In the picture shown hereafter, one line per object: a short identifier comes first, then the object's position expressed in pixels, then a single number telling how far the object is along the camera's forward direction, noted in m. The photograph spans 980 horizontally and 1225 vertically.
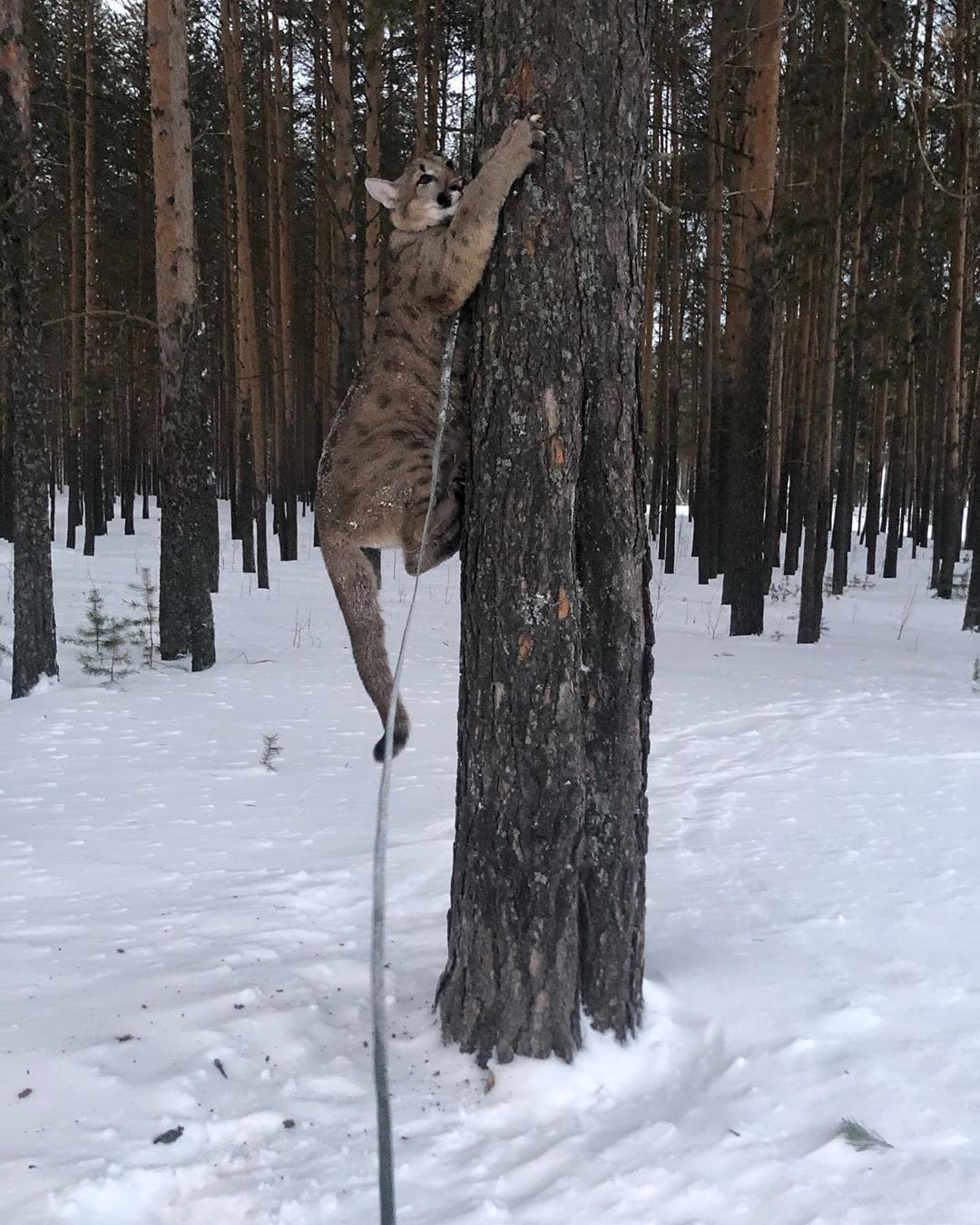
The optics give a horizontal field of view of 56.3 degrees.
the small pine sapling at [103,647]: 8.62
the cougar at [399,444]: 3.01
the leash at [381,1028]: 1.64
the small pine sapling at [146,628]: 9.42
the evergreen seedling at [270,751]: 5.90
